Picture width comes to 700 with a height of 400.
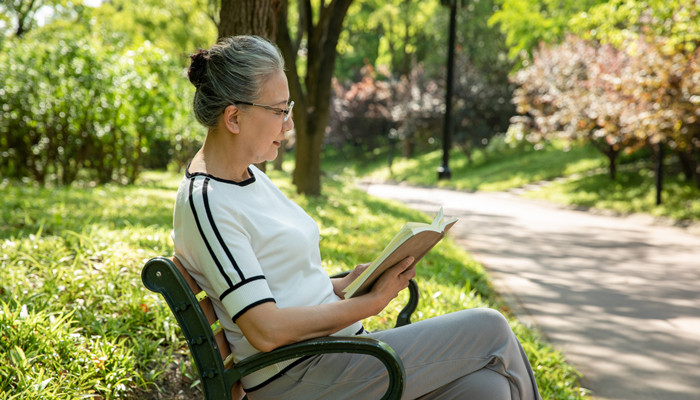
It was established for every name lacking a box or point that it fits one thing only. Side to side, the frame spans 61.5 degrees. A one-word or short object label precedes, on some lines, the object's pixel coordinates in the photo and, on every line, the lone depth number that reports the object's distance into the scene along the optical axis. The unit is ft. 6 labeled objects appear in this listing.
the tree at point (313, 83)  30.55
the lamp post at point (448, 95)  31.55
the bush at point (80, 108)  31.14
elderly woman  6.12
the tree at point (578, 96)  49.80
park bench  5.76
